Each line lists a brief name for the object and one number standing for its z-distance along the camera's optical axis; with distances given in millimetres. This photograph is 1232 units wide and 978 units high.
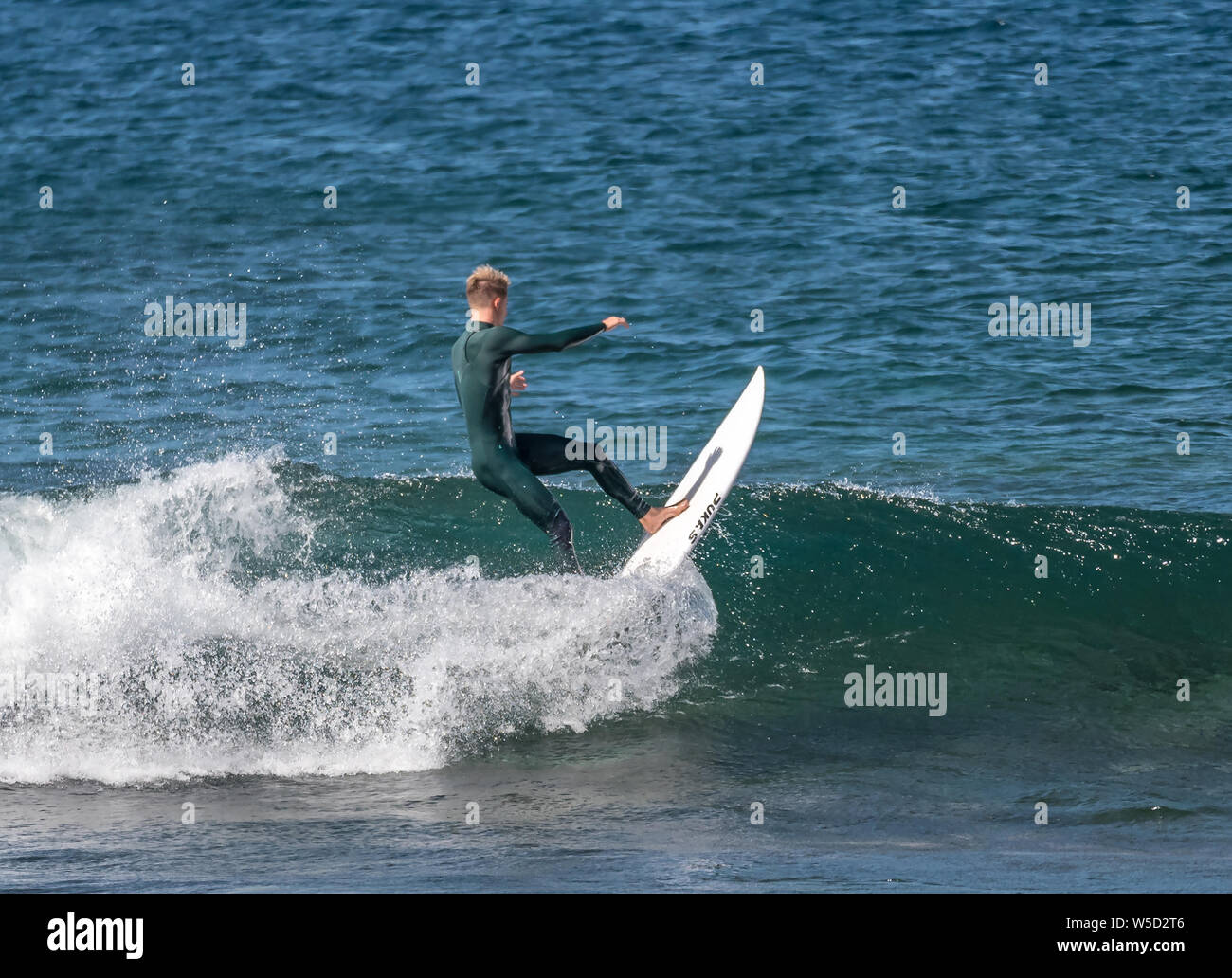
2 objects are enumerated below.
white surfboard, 18469
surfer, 16531
